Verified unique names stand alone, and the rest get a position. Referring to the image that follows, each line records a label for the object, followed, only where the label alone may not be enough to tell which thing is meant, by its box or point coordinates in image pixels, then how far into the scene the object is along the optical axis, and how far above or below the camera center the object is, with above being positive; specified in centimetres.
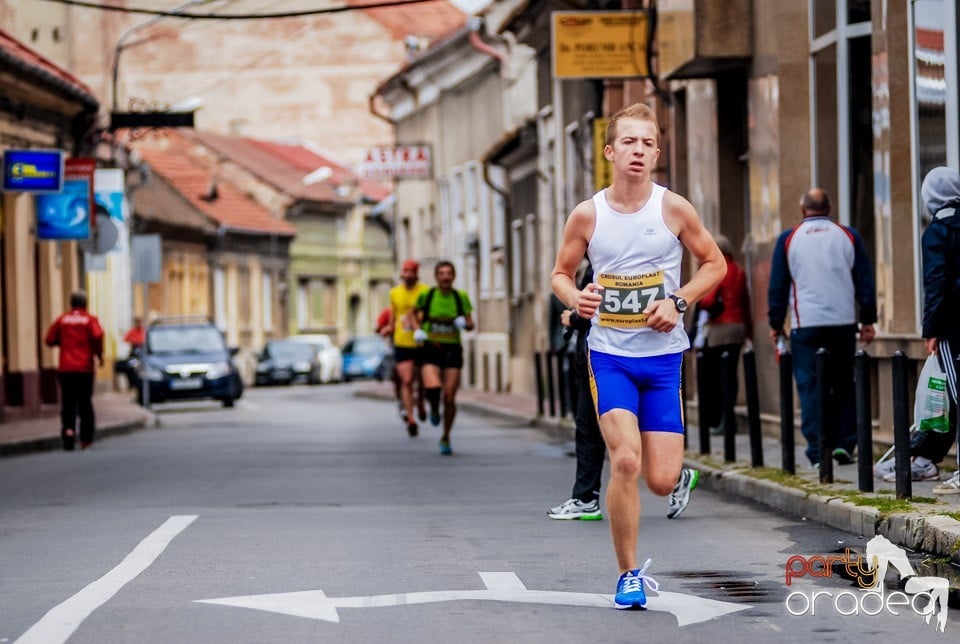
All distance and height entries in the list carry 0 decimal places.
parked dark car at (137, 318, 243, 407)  3750 -150
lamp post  3482 +417
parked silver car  6475 -249
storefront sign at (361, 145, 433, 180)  5000 +302
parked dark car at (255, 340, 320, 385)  6269 -256
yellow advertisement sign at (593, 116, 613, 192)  2662 +156
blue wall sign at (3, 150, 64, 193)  2794 +168
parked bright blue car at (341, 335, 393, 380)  6712 -261
